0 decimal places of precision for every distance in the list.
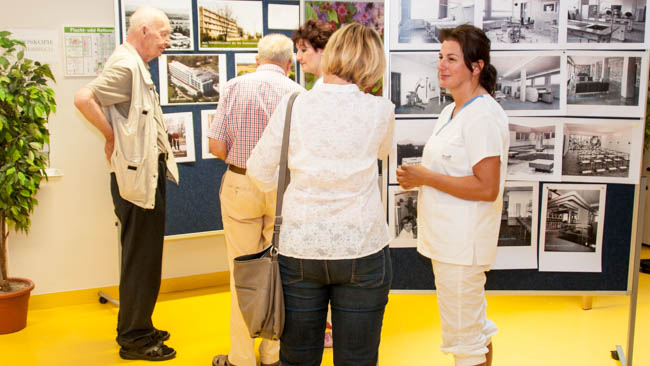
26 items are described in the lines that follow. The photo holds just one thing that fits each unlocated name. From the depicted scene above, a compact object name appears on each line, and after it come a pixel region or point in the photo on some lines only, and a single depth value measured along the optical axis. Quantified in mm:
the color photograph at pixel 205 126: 4094
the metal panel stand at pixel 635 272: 2857
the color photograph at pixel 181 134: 4000
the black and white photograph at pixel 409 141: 2777
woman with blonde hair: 1760
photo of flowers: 3604
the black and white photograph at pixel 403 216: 2811
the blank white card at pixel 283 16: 4184
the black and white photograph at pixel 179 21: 3887
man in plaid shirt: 2742
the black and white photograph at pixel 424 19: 2688
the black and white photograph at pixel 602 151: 2807
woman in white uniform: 2164
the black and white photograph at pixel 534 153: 2801
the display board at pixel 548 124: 2727
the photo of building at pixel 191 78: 3936
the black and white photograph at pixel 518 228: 2840
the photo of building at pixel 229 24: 3982
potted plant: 3514
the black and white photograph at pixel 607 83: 2758
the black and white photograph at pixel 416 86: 2721
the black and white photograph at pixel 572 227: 2857
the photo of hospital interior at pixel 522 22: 2727
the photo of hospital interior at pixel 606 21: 2727
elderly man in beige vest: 3084
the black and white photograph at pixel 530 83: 2746
